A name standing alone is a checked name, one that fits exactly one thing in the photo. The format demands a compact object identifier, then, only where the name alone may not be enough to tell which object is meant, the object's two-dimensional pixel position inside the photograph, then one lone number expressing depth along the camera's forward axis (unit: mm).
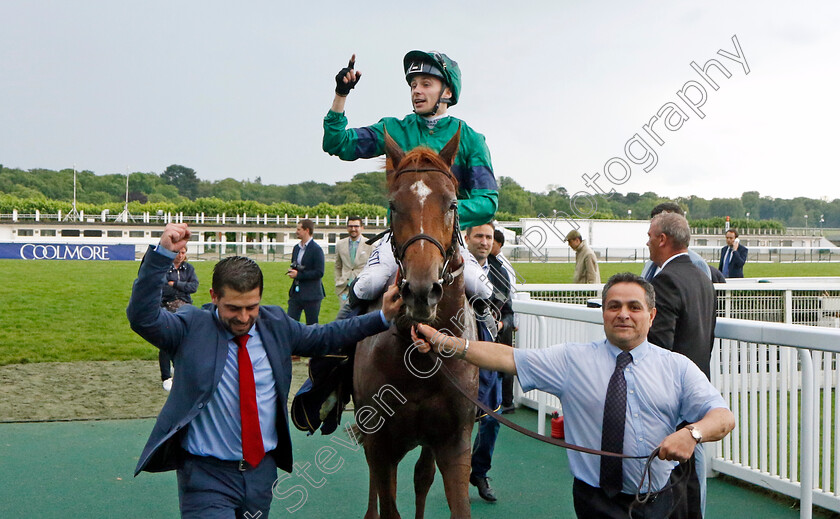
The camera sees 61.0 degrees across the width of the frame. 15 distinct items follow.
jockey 3279
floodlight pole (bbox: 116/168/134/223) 70950
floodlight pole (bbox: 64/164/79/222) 69312
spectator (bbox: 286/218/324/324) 9094
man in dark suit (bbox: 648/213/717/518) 3205
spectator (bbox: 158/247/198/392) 7297
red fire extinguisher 5840
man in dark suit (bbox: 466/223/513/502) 4586
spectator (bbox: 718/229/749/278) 11359
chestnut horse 2633
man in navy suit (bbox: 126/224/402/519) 2484
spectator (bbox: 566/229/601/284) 10094
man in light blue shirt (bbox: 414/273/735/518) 2361
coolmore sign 31062
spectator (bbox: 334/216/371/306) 9070
